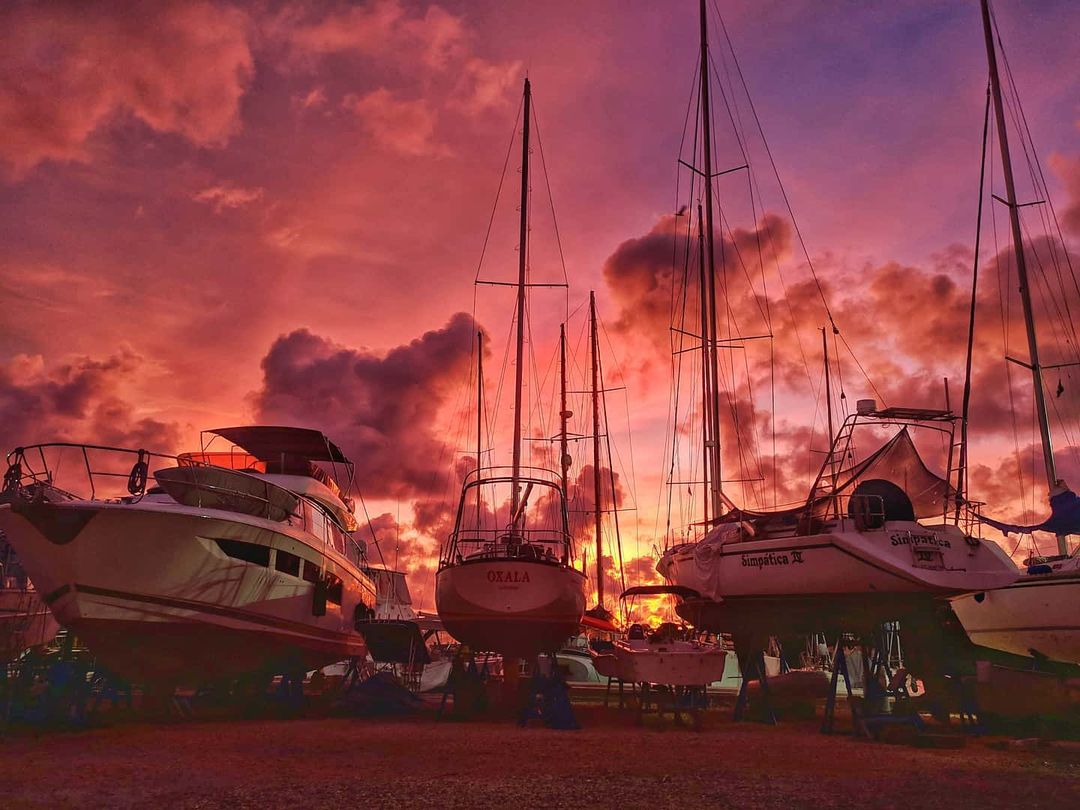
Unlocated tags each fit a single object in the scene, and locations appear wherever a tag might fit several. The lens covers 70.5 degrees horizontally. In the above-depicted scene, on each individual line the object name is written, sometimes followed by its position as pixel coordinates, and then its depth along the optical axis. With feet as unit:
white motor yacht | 42.47
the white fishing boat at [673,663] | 45.42
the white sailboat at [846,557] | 44.60
